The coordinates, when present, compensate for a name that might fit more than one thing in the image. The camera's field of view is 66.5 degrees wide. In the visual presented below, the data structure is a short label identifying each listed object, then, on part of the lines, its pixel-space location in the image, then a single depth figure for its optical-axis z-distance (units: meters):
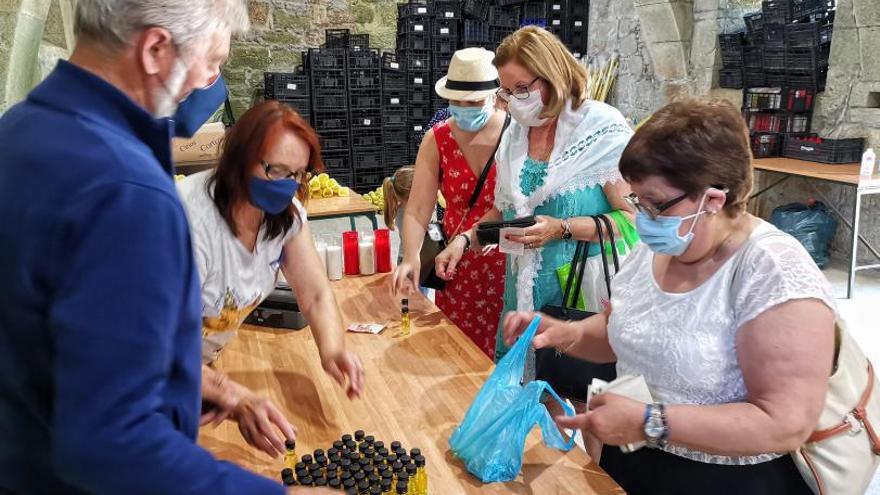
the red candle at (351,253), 2.79
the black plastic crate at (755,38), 6.31
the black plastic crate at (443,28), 8.62
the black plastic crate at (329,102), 8.13
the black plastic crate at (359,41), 8.43
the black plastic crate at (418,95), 8.57
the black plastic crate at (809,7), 5.96
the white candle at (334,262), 2.75
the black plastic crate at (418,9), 8.58
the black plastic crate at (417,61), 8.46
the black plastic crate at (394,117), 8.46
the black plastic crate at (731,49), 6.48
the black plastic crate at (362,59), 8.16
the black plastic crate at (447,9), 8.57
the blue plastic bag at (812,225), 5.76
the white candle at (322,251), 2.74
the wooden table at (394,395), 1.50
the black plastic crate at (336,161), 8.34
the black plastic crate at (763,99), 6.05
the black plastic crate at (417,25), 8.57
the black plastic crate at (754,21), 6.34
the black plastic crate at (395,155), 8.65
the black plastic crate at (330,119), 8.19
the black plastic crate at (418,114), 8.67
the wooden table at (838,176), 4.80
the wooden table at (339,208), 4.65
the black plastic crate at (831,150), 5.54
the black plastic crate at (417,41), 8.59
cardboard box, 4.94
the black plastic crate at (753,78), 6.36
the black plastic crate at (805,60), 5.86
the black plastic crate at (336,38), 8.49
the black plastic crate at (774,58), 6.10
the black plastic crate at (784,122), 6.09
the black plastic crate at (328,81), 8.07
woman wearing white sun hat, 2.59
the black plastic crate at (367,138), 8.44
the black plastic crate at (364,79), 8.20
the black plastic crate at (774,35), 6.04
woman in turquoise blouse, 2.21
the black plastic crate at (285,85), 7.90
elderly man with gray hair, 0.74
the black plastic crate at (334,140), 8.30
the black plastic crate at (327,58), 8.02
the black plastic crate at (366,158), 8.48
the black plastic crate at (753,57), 6.32
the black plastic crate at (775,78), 6.18
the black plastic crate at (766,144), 6.11
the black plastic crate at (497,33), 8.95
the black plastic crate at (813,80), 5.91
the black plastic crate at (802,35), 5.82
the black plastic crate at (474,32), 8.68
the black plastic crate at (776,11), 6.03
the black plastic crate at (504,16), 8.93
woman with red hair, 1.71
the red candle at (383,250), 2.83
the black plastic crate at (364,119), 8.37
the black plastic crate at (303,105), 8.05
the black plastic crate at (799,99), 5.98
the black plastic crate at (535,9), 9.07
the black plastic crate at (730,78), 6.58
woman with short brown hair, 1.28
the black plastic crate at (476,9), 8.66
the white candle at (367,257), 2.81
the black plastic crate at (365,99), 8.29
